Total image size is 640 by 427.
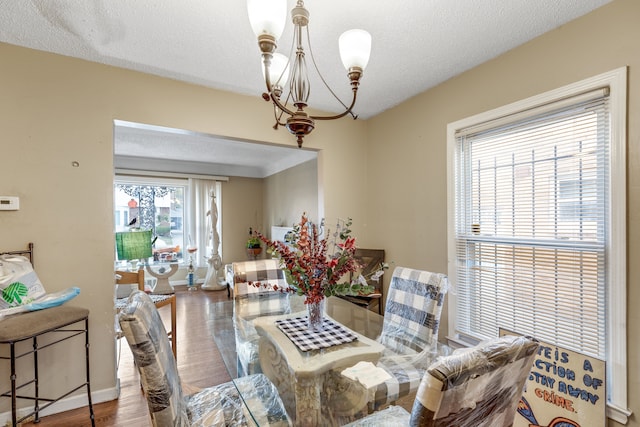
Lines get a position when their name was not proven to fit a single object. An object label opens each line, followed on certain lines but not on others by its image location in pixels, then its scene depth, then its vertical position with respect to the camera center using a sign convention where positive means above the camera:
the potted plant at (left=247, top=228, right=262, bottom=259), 5.88 -0.71
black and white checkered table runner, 1.45 -0.66
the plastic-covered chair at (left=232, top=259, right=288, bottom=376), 2.06 -0.65
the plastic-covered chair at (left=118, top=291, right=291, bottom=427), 0.94 -0.67
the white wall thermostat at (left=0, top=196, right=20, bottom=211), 1.85 +0.07
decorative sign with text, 1.47 -0.98
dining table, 1.18 -0.72
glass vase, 1.62 -0.59
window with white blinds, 1.56 -0.07
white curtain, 5.90 -0.06
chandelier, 1.10 +0.73
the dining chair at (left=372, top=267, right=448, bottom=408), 1.27 -0.73
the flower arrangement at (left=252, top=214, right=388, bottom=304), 1.48 -0.28
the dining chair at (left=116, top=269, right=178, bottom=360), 2.49 -0.61
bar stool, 1.54 -0.65
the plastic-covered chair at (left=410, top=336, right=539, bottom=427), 0.67 -0.43
